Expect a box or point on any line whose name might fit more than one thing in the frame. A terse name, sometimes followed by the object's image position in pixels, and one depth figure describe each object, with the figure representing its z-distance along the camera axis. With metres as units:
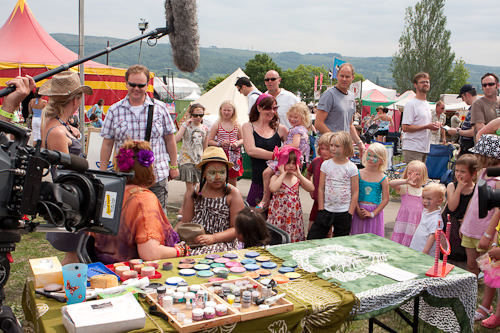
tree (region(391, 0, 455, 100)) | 60.94
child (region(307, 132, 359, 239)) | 4.39
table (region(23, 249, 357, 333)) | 1.93
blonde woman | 3.54
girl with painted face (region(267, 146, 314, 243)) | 4.43
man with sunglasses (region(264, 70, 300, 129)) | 5.81
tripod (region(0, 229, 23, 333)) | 1.63
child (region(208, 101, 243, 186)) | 6.26
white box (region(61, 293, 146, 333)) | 1.74
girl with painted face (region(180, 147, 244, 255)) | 3.77
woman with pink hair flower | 2.75
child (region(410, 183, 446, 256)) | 4.23
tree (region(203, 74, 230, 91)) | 53.78
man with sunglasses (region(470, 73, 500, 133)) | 5.89
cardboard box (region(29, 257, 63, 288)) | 2.16
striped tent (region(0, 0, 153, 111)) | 15.36
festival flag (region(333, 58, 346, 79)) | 12.36
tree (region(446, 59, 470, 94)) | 72.88
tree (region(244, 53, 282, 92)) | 64.66
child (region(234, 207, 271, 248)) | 3.21
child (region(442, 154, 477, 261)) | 4.33
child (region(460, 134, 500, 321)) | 3.55
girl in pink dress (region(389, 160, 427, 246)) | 4.62
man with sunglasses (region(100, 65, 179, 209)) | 4.16
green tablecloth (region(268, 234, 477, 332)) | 2.44
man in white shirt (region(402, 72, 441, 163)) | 6.00
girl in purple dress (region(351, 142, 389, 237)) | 4.54
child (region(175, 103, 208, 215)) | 6.35
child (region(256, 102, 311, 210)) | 5.24
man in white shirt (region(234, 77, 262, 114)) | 6.06
